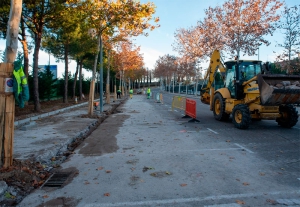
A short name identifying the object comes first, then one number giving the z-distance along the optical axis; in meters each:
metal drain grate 5.60
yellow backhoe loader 10.42
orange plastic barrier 14.52
